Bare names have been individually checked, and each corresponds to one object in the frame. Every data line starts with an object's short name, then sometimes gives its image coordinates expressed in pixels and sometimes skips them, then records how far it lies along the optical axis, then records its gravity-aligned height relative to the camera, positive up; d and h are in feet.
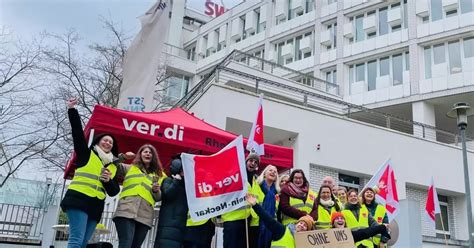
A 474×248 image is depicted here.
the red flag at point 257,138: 22.13 +5.73
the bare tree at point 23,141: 54.54 +13.41
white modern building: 44.04 +29.44
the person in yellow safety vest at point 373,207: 21.81 +2.71
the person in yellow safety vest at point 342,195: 23.41 +3.35
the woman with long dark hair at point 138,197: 16.84 +1.88
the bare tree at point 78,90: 65.82 +22.86
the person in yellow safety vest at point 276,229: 16.79 +0.99
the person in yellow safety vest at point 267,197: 17.48 +2.34
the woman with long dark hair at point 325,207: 18.97 +2.24
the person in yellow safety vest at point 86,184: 15.92 +2.15
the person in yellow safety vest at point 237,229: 17.40 +0.93
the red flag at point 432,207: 32.86 +4.31
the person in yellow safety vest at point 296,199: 18.58 +2.40
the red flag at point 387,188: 27.66 +4.59
